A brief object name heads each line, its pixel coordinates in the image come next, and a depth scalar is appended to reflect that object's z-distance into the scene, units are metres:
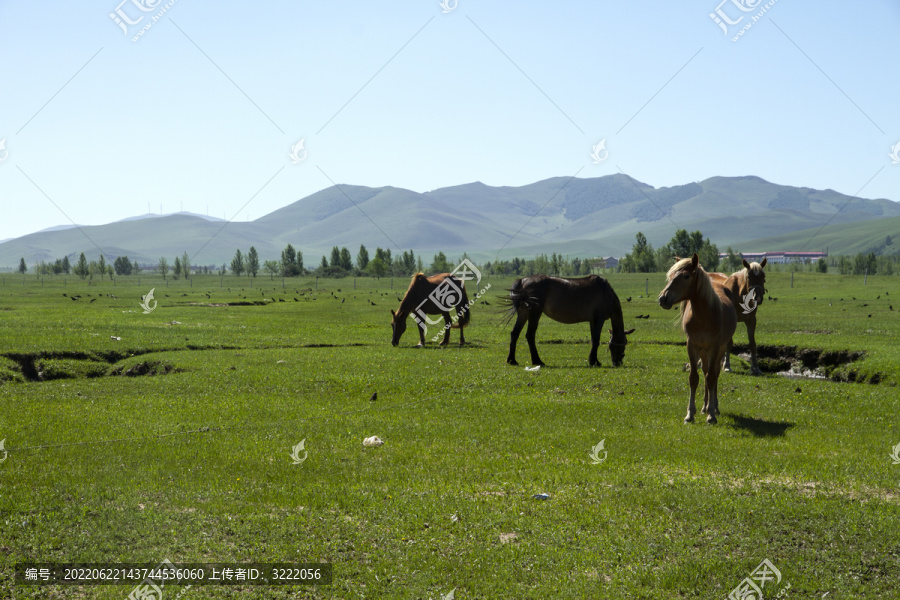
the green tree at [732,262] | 105.24
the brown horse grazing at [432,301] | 28.67
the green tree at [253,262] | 162.14
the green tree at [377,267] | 137.25
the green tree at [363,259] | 169.12
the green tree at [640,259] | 133.38
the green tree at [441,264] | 151.82
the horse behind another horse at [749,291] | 20.84
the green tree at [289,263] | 166.50
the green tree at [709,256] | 104.22
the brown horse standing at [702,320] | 13.57
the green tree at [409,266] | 160.25
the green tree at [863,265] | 123.18
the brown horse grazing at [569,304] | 22.16
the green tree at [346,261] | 168.12
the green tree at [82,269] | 142.25
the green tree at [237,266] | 168.75
